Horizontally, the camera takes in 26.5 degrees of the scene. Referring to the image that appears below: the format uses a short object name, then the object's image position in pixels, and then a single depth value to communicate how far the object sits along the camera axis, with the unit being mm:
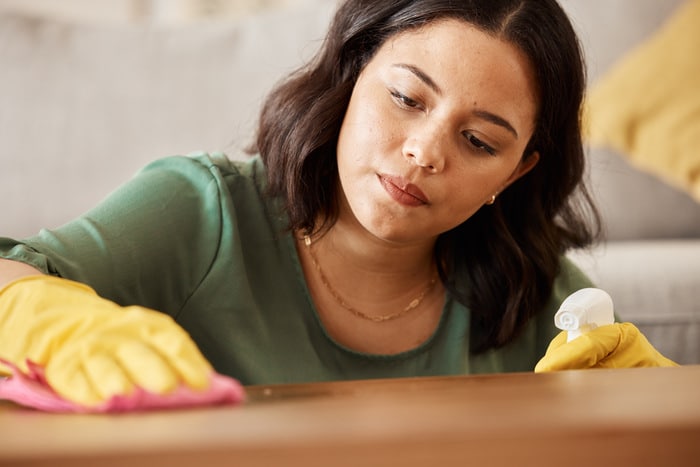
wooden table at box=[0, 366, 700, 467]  584
